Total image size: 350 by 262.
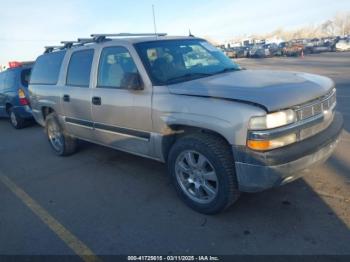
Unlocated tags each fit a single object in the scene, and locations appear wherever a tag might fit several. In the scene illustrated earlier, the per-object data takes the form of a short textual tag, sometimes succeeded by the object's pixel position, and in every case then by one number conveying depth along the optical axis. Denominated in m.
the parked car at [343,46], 39.28
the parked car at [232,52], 47.66
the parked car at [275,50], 41.59
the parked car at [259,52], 40.66
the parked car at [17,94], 8.95
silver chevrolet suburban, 3.02
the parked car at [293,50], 38.01
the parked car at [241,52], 46.54
